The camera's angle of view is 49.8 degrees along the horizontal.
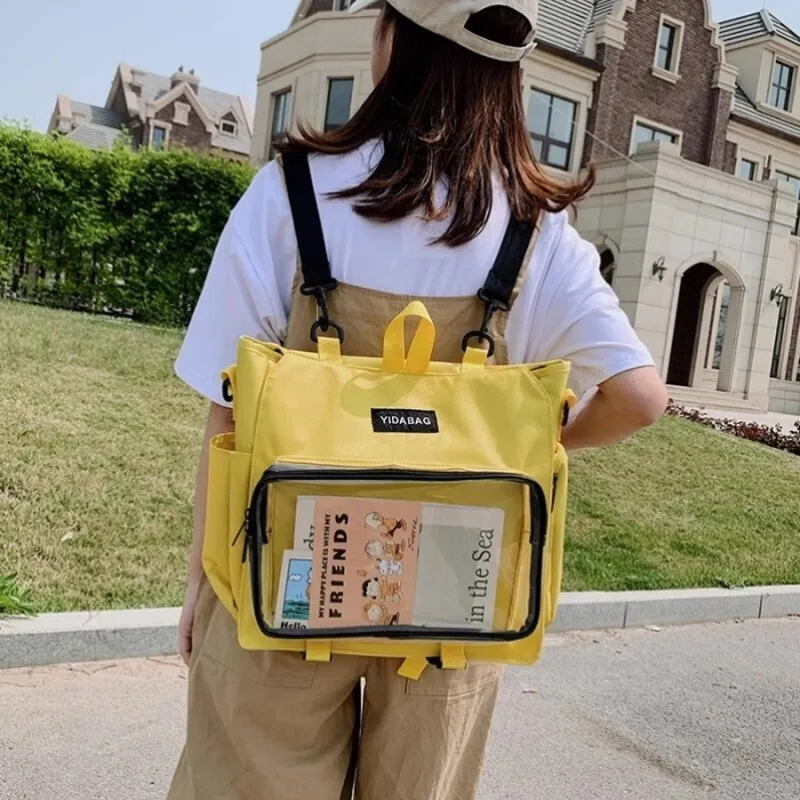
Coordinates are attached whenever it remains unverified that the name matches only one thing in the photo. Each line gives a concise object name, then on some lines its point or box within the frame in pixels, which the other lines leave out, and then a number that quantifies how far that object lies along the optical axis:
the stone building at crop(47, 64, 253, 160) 49.59
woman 1.36
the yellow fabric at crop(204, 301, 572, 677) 1.25
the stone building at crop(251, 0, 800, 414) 18.98
